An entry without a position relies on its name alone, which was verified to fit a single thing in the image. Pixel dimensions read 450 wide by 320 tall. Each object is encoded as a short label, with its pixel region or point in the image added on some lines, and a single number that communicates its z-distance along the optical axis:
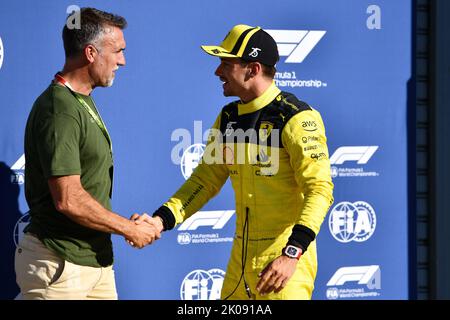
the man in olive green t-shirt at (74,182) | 7.48
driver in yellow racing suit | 7.57
